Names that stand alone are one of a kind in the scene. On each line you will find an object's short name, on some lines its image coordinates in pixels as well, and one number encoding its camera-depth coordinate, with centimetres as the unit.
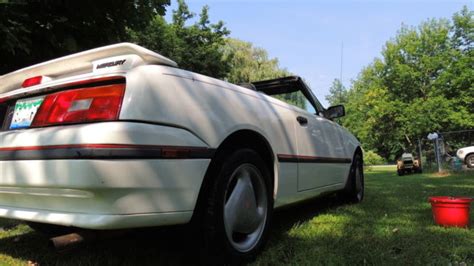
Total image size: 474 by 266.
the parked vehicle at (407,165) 1760
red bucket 377
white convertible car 203
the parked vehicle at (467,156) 1833
